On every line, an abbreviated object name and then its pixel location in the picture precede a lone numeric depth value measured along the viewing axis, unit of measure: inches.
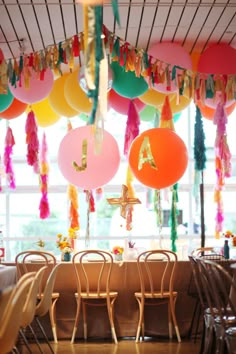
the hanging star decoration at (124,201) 278.4
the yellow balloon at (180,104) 293.3
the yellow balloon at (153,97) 282.5
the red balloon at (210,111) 298.2
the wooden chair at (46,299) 177.6
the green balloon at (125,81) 263.3
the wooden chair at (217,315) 146.8
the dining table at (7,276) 190.1
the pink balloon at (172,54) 273.7
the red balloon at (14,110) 282.2
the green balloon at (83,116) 315.5
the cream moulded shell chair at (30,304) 152.6
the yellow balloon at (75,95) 271.5
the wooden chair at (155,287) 239.7
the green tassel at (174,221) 302.8
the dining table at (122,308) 247.4
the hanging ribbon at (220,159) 271.4
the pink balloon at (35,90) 263.7
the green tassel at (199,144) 280.8
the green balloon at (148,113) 311.8
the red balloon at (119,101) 291.9
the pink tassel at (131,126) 282.5
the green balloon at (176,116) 318.0
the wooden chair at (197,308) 195.9
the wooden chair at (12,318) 115.2
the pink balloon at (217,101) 258.1
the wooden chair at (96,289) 239.8
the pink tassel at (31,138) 288.7
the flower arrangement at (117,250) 258.1
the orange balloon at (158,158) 241.6
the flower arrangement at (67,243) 260.5
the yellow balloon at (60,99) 292.4
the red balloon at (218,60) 269.0
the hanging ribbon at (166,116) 282.4
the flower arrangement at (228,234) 282.2
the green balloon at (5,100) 260.5
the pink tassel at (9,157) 298.6
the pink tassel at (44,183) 325.4
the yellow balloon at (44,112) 312.3
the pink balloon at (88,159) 247.9
